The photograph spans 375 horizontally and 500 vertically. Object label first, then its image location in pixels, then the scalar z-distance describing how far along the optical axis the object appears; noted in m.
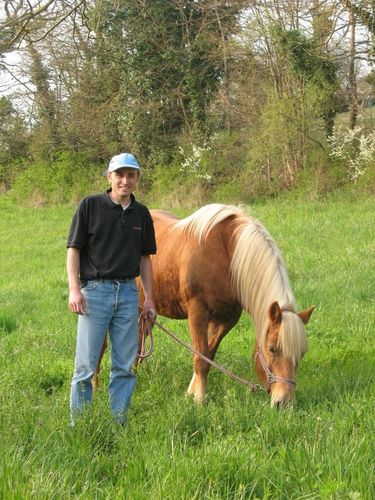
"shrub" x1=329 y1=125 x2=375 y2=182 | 18.03
